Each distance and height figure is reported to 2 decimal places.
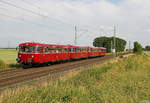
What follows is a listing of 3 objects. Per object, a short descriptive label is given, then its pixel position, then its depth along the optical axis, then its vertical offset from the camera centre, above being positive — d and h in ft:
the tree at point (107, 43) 279.69 +13.10
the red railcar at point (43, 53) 55.88 -1.40
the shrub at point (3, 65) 55.16 -5.51
